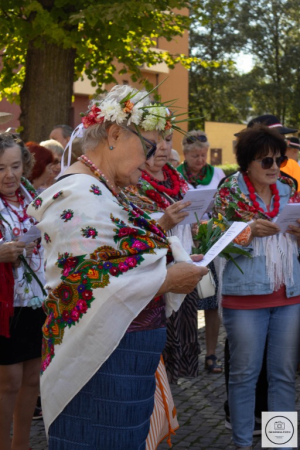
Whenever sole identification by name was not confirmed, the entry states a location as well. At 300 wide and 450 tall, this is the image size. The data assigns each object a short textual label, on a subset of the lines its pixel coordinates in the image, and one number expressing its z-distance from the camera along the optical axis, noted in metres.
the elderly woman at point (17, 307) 4.55
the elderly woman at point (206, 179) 7.31
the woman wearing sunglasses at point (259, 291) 4.78
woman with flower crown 2.98
